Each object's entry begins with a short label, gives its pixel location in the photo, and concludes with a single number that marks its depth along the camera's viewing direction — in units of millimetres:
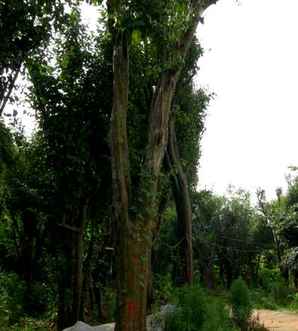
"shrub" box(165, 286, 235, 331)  9242
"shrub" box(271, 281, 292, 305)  24384
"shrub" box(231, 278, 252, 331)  13359
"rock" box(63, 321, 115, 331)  9781
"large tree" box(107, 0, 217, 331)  7207
